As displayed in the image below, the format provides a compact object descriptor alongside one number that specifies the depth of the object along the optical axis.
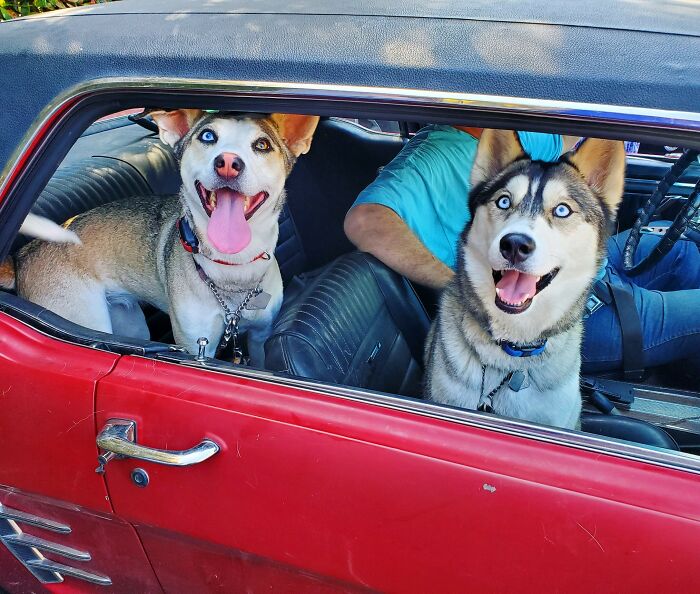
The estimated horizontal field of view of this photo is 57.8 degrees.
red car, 1.16
